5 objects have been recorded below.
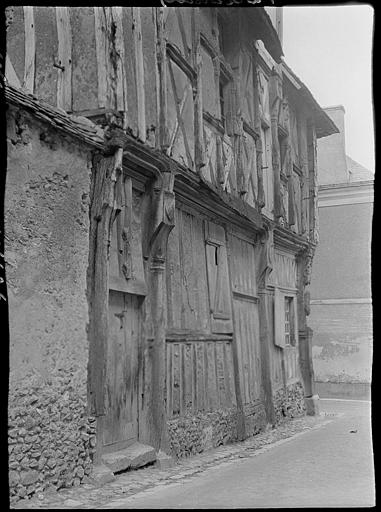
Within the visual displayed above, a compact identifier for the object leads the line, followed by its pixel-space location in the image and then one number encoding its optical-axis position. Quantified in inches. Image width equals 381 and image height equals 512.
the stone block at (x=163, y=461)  257.9
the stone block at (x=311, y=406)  504.7
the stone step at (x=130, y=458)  229.1
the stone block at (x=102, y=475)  213.0
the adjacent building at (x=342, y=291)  697.6
